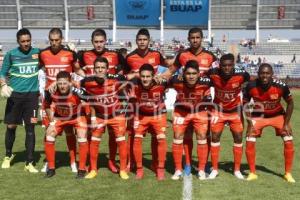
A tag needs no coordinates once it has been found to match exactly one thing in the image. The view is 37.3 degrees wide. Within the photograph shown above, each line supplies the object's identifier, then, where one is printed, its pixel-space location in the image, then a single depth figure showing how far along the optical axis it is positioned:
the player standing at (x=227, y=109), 7.00
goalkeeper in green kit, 7.40
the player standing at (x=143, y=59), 7.35
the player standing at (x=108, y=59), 7.40
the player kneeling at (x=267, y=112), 6.94
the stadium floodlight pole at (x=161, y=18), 39.53
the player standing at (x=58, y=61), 7.39
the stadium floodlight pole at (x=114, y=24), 41.36
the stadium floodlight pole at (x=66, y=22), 43.06
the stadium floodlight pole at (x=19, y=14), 42.96
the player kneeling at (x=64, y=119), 7.12
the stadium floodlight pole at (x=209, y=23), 39.72
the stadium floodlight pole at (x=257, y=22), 42.94
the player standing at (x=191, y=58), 7.21
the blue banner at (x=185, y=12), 39.47
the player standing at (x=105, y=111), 7.05
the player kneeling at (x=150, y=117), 7.04
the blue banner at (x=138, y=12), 39.19
